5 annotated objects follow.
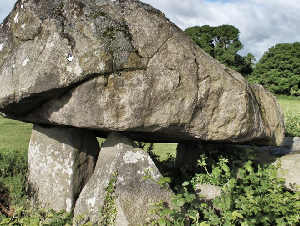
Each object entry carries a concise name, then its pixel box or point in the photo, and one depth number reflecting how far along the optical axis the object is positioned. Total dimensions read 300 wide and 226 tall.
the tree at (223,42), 35.38
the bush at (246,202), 2.97
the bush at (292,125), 7.55
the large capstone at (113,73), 3.02
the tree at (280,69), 31.53
